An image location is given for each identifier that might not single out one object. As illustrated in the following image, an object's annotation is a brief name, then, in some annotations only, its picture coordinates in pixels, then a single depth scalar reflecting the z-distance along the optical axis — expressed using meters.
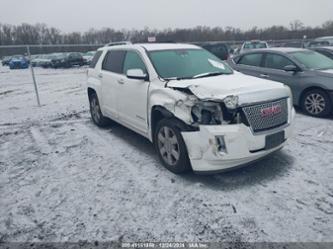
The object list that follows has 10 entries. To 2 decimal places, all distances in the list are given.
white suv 3.48
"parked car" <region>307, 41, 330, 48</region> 16.00
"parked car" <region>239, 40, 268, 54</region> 16.94
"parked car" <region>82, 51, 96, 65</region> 30.53
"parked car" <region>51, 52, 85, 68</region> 29.20
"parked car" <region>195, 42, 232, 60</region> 16.41
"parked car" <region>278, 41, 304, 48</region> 17.77
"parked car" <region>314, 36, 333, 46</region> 15.86
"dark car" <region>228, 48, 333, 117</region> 6.50
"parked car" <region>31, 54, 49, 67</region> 31.47
